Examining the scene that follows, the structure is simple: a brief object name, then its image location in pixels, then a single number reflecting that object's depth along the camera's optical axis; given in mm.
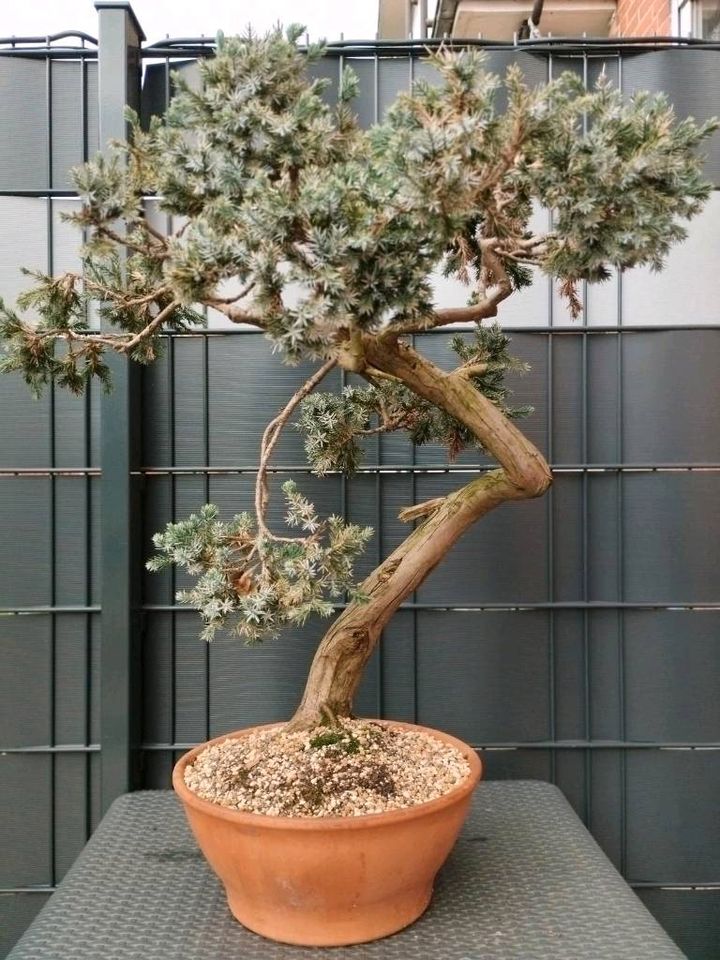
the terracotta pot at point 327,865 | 1161
